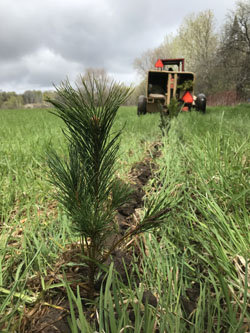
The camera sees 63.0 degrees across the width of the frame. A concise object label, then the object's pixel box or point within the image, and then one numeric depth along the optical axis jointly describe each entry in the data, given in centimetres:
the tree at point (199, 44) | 2703
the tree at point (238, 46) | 1050
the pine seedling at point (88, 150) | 53
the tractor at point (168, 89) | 730
